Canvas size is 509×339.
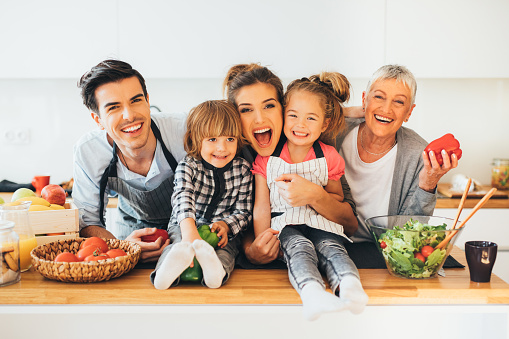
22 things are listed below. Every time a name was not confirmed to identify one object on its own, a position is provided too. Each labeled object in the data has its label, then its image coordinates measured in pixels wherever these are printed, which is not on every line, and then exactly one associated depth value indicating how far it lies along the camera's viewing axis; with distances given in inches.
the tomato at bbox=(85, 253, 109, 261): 48.9
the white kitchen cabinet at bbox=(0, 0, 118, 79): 119.0
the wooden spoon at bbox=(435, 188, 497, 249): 48.1
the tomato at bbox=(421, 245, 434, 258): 49.1
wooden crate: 55.5
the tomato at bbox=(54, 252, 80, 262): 48.7
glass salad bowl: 48.8
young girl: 57.9
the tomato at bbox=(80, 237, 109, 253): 51.9
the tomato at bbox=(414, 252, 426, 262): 49.3
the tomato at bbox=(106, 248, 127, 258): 49.9
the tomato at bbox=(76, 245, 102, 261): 49.8
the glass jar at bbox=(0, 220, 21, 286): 47.6
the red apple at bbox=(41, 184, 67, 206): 60.4
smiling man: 62.1
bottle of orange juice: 51.3
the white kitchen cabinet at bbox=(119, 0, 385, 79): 119.2
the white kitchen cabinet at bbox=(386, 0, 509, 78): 118.1
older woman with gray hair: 66.2
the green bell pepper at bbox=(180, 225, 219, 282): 49.1
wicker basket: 47.5
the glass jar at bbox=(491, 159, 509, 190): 124.8
